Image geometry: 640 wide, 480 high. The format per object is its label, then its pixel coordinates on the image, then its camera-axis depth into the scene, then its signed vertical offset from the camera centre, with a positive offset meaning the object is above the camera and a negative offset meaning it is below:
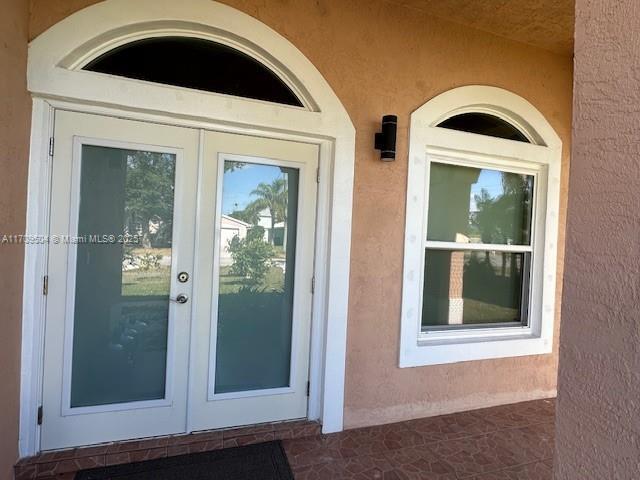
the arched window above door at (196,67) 2.51 +1.13
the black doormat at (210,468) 2.36 -1.51
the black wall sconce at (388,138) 2.93 +0.80
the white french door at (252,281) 2.73 -0.34
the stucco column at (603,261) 0.79 -0.02
